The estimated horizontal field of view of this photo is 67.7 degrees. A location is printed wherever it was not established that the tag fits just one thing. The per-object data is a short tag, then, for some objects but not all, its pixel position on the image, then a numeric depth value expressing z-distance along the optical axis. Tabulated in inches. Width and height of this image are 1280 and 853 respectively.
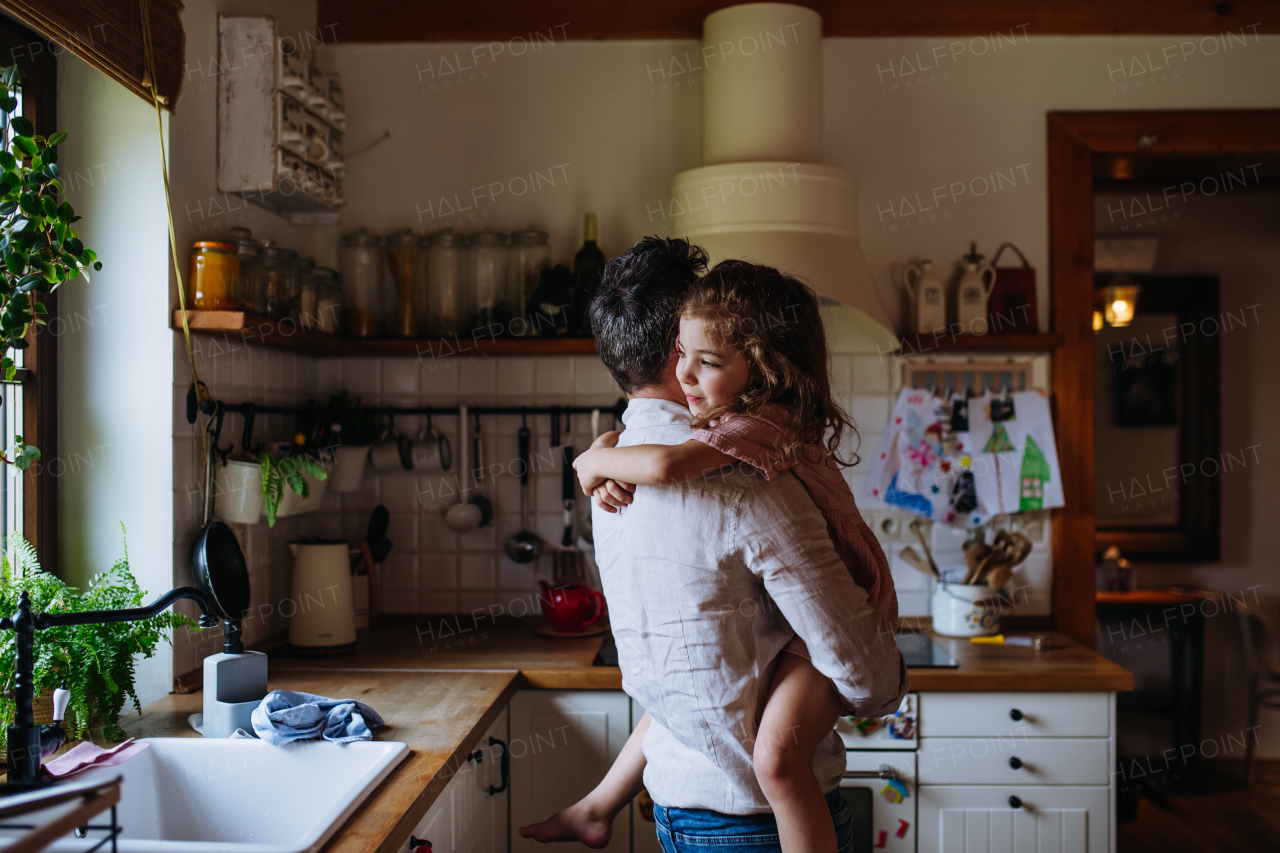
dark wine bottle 101.0
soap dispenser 62.1
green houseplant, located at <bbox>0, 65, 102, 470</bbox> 52.0
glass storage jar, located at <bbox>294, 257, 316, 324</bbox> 91.9
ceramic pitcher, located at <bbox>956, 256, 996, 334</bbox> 102.2
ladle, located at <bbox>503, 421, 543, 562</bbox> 104.6
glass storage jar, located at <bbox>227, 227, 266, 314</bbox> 80.0
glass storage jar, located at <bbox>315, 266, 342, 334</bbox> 95.6
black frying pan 74.6
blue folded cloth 60.1
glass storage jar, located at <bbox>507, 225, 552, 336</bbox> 103.3
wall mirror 160.6
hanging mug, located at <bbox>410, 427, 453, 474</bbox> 104.8
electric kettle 90.0
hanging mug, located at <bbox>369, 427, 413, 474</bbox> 104.6
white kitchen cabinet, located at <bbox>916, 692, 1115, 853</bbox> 84.5
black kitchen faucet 49.3
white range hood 89.4
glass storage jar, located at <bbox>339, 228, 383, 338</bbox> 102.8
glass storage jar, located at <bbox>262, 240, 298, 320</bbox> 85.5
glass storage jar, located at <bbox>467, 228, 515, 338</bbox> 102.3
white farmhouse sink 56.8
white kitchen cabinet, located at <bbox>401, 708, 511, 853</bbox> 61.7
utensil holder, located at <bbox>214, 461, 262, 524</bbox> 80.1
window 71.1
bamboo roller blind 60.7
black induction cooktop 85.9
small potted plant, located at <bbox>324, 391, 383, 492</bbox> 99.7
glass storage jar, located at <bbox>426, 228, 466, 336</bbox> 103.7
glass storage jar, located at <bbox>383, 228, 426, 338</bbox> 103.4
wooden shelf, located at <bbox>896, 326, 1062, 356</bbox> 101.1
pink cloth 53.1
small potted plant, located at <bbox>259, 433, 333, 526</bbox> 81.5
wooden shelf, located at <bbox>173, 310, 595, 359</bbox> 86.8
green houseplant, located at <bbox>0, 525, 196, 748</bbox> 60.2
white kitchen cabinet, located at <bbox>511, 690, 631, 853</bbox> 84.3
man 41.8
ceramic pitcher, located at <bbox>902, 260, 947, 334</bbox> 102.1
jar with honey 76.2
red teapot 95.9
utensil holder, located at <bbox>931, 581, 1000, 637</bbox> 96.3
